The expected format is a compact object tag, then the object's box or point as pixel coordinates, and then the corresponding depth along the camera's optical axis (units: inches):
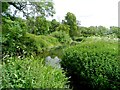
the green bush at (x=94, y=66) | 67.2
